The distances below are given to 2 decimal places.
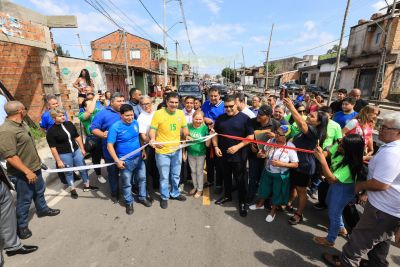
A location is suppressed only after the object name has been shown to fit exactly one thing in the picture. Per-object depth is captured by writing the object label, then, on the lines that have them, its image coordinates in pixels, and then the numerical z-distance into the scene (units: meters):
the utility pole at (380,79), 19.32
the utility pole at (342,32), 13.01
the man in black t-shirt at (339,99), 5.78
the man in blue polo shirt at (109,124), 3.96
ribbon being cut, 3.33
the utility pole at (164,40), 19.59
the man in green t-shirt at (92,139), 4.73
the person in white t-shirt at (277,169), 3.29
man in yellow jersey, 3.78
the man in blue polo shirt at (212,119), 4.46
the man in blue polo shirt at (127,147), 3.49
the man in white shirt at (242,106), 4.65
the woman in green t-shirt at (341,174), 2.47
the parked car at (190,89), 15.81
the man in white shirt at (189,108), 4.48
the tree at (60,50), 54.04
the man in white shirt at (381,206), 1.96
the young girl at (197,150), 4.01
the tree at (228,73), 91.74
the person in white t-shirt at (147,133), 4.11
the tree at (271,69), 61.82
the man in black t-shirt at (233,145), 3.63
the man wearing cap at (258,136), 3.70
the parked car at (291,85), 36.11
